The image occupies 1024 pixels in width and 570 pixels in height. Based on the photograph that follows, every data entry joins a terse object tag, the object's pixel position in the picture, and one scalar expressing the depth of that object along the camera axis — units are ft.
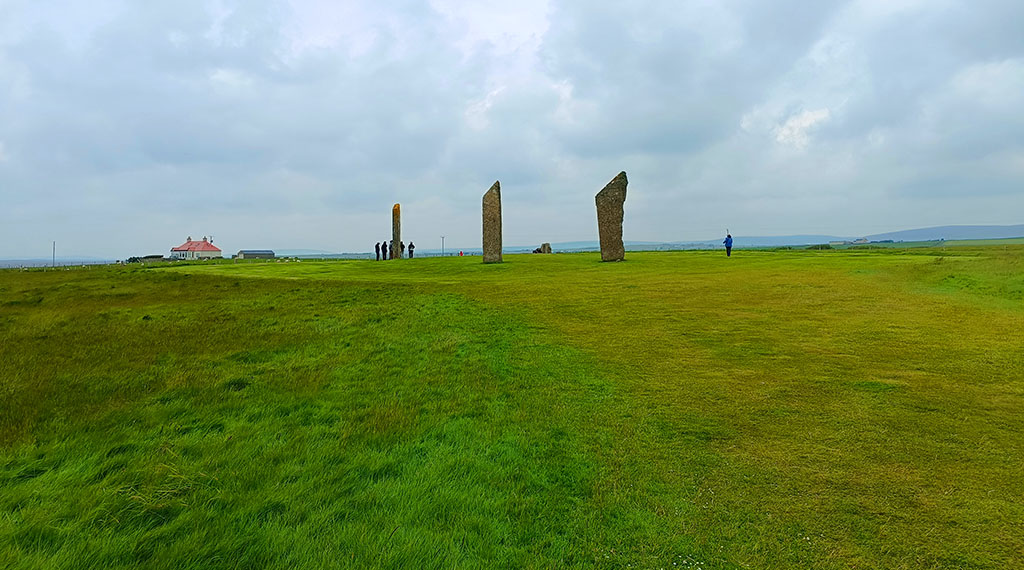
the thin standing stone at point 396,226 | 110.32
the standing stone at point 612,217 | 79.36
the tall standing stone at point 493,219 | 81.92
